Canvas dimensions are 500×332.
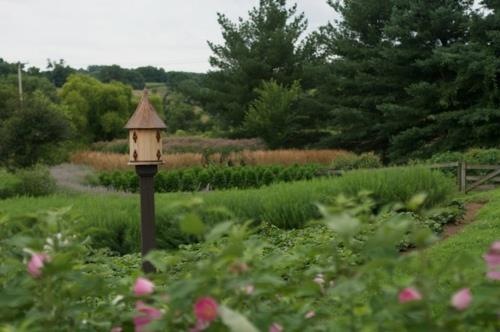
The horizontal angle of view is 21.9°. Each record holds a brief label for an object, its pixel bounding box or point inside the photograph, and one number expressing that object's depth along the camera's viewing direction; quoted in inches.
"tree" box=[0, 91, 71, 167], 990.0
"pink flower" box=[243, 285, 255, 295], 150.8
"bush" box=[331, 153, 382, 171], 966.4
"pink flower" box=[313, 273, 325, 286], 189.2
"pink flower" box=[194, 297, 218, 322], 135.2
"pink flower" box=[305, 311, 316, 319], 166.4
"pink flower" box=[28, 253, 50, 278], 157.1
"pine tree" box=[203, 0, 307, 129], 1639.5
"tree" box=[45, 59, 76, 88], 3529.4
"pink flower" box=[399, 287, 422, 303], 136.2
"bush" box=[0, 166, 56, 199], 768.8
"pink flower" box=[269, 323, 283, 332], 146.7
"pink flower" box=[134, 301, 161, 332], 153.8
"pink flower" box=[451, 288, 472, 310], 133.6
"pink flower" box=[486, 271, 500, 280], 149.4
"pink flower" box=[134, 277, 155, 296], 156.6
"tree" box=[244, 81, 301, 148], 1434.7
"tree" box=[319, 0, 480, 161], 1244.8
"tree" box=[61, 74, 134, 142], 1948.5
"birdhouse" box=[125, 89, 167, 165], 406.5
